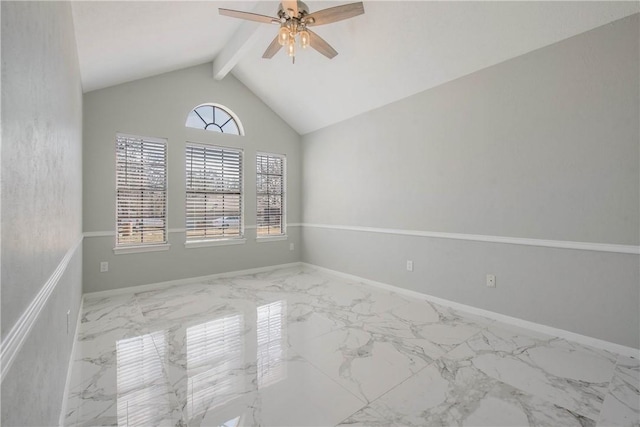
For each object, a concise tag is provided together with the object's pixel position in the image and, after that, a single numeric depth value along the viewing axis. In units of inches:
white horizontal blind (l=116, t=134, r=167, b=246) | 150.7
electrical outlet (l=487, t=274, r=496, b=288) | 115.3
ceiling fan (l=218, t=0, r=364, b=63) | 87.6
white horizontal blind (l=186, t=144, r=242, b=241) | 171.8
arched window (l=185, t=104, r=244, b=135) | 172.7
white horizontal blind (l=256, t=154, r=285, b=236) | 198.1
